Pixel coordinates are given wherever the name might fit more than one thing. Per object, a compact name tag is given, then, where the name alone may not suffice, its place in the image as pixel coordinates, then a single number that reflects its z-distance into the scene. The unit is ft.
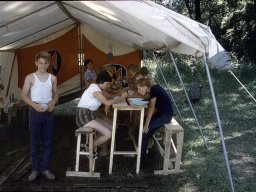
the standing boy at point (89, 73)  29.89
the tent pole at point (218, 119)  14.74
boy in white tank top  16.78
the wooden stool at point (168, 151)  18.62
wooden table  18.04
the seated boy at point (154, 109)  18.83
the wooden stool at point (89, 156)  18.06
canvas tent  15.15
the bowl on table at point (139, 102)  18.21
